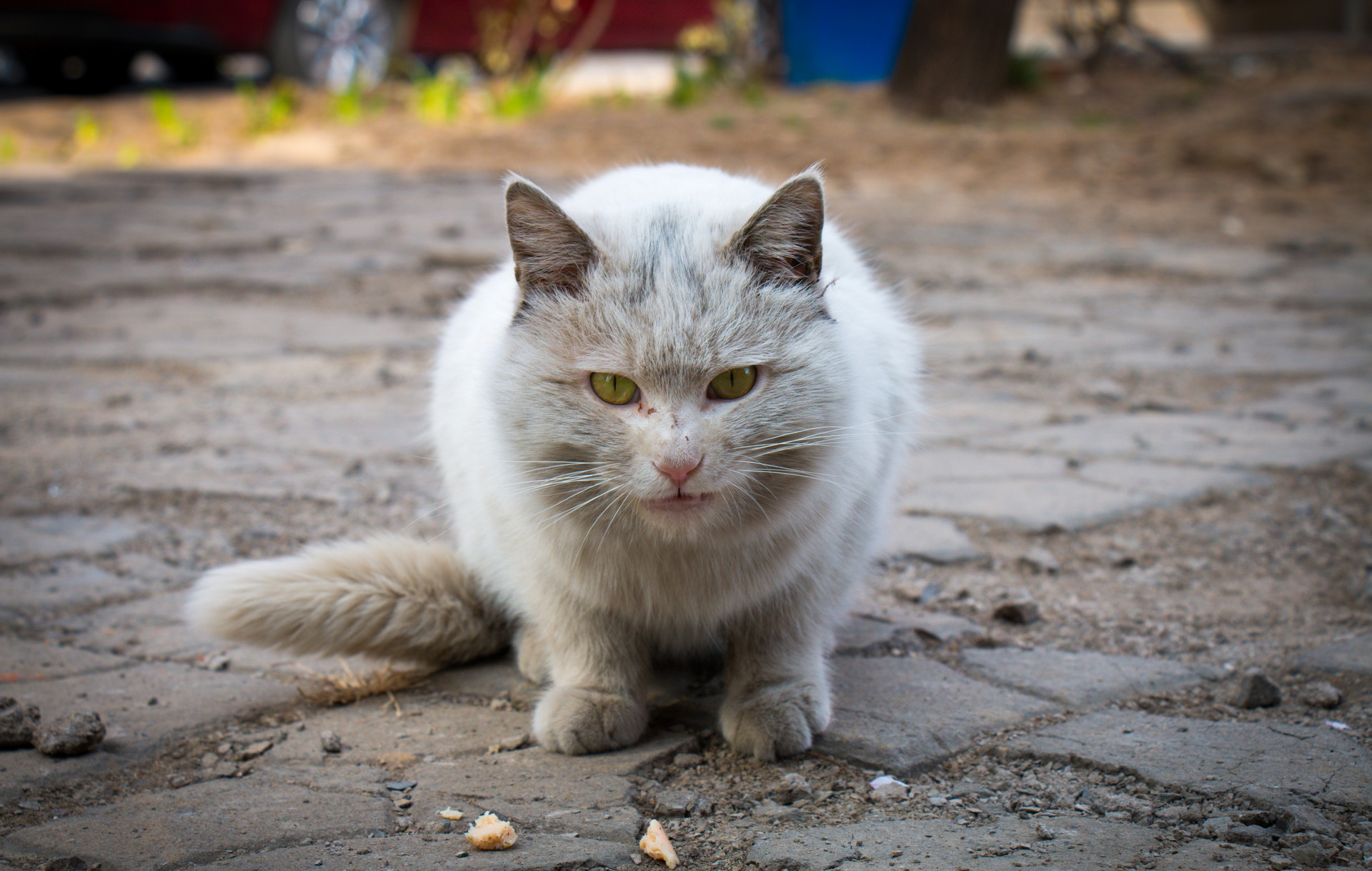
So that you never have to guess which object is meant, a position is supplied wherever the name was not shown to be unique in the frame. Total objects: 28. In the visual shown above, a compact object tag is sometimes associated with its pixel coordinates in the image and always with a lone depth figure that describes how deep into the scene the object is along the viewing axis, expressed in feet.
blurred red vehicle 11.25
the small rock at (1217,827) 2.92
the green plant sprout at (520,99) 9.80
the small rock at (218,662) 3.37
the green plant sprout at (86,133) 9.30
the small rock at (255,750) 3.12
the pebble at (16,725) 3.10
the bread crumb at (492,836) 2.90
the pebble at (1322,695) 3.18
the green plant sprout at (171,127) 9.17
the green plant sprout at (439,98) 9.60
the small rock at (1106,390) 4.60
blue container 11.60
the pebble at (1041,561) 3.65
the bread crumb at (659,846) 2.90
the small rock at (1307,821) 2.91
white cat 3.06
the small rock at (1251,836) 2.90
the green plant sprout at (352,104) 9.63
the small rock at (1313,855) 2.86
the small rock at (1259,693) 3.19
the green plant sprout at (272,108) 9.38
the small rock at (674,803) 3.00
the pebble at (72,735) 3.08
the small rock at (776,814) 2.98
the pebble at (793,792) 3.03
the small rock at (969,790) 3.01
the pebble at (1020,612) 3.47
